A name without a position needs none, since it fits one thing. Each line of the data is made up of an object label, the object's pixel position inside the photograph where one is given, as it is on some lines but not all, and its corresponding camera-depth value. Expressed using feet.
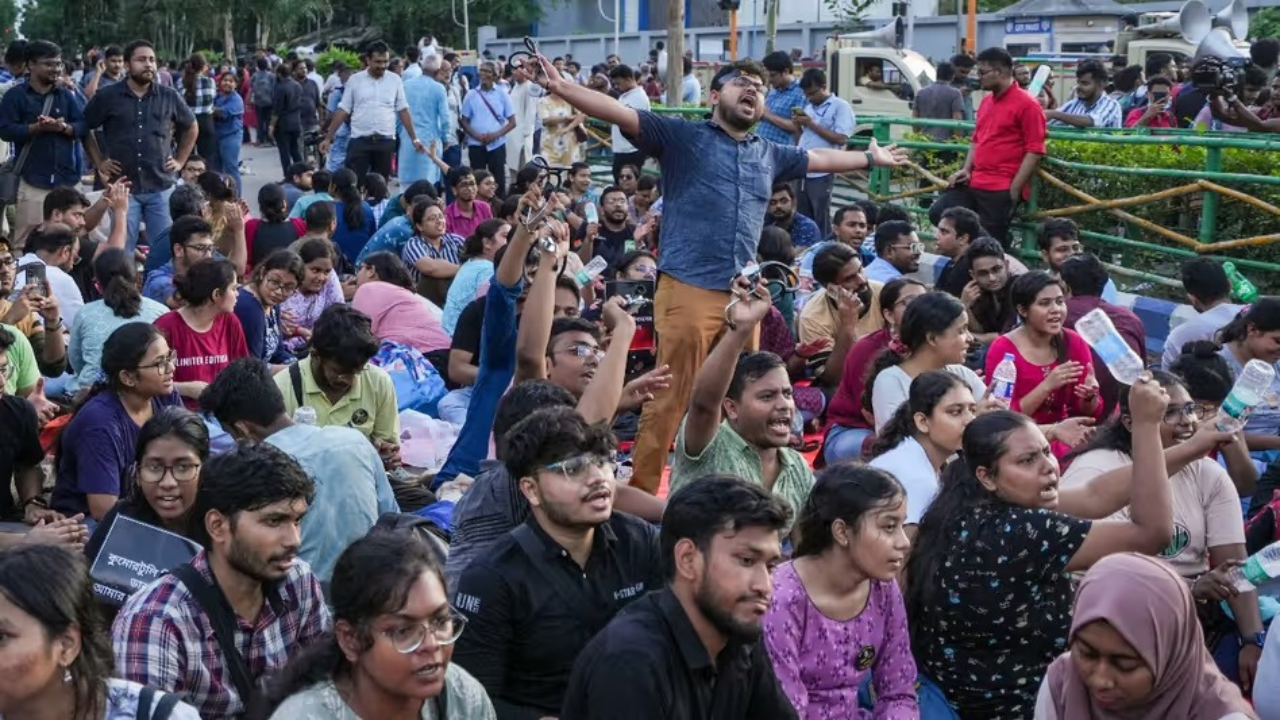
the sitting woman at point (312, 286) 31.40
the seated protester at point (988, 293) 29.19
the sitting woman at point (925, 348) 21.89
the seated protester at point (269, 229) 36.96
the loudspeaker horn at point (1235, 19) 71.41
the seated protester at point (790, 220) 38.50
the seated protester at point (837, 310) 28.96
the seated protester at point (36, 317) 25.81
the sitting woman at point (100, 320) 25.61
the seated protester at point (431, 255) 35.99
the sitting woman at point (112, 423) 19.26
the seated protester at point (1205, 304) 26.23
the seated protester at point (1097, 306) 25.48
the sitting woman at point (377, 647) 10.92
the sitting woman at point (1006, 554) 14.78
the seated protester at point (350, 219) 41.04
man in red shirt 37.27
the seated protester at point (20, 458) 20.72
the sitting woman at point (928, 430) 17.92
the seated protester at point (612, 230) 40.98
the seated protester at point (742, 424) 17.26
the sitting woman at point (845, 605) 13.85
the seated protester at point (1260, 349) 23.27
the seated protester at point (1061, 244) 31.35
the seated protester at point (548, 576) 13.65
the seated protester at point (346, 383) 20.92
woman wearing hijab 12.05
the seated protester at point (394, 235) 38.14
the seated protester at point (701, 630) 11.41
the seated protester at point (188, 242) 29.48
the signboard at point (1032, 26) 96.48
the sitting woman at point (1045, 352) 23.85
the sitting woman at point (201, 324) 24.90
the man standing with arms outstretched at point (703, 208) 24.02
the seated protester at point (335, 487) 16.80
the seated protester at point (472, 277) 30.81
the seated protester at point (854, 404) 23.59
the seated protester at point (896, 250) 32.68
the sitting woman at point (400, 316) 30.09
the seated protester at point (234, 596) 12.82
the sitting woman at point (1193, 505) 18.13
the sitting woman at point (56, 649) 10.50
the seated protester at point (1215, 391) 20.81
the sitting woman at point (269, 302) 27.20
